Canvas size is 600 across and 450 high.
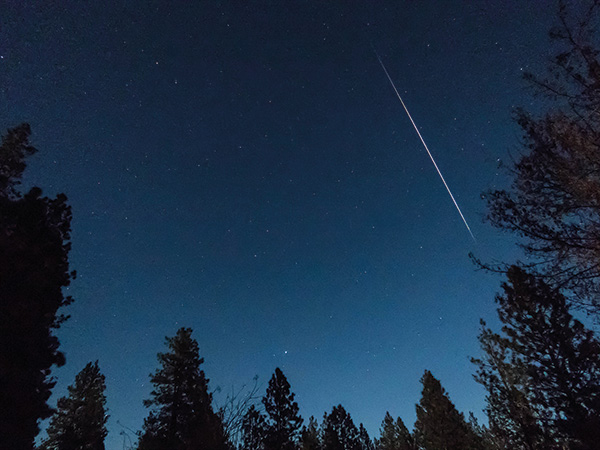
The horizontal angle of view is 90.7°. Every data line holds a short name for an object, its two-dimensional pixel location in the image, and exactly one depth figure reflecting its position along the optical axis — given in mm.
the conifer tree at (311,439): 36269
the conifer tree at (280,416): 28812
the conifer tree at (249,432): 9273
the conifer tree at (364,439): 47238
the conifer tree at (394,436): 40934
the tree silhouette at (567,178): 6574
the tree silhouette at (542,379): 14608
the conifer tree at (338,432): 41219
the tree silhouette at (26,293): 10398
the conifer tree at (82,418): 21562
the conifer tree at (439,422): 28453
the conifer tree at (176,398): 19188
